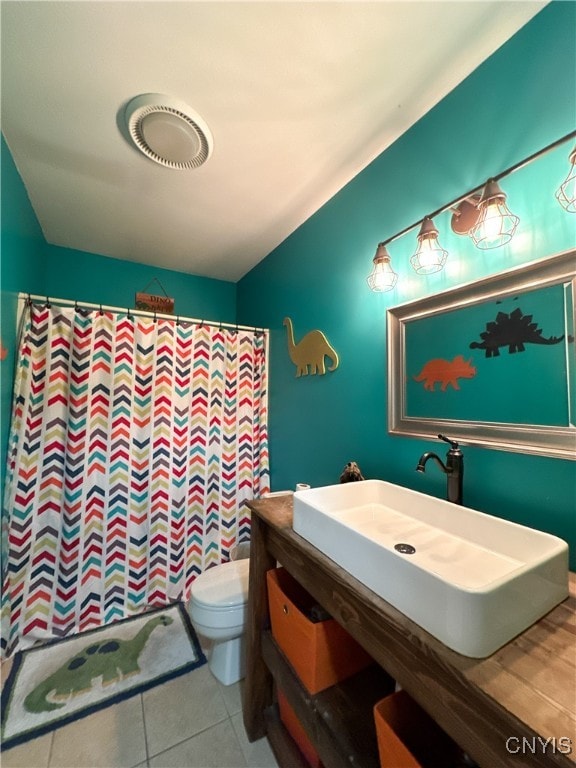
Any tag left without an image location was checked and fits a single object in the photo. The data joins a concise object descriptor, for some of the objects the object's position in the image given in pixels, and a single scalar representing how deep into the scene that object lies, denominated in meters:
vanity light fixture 0.79
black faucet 0.92
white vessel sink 0.50
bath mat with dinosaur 1.21
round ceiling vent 1.12
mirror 0.81
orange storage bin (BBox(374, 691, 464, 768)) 0.66
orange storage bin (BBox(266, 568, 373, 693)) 0.86
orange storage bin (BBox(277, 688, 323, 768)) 0.95
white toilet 1.31
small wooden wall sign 2.50
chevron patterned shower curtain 1.56
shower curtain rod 1.59
